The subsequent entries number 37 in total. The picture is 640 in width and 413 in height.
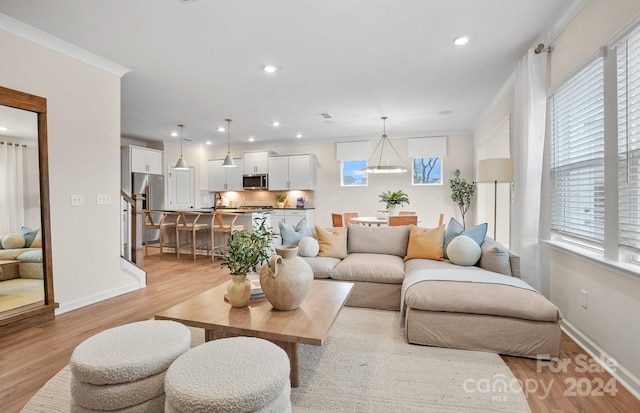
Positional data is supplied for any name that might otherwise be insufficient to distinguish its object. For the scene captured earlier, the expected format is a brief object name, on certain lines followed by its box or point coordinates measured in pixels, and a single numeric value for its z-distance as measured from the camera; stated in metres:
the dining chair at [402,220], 4.73
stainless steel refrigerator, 7.31
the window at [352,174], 7.69
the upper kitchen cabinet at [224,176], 8.35
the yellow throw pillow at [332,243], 3.77
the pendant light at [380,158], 5.55
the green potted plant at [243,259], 2.05
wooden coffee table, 1.69
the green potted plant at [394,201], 5.20
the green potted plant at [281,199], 8.23
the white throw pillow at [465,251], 3.14
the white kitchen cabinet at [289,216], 7.58
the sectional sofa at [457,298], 2.20
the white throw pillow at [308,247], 3.66
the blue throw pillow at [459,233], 3.32
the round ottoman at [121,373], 1.32
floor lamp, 3.49
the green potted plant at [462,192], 6.59
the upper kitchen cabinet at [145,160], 7.09
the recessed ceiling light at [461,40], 2.93
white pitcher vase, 1.93
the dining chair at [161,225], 6.14
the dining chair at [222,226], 5.80
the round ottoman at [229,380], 1.13
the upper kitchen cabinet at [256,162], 8.09
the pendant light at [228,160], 6.16
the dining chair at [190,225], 5.84
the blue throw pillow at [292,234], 3.85
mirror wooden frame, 2.75
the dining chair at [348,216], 6.12
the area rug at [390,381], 1.72
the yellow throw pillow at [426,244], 3.53
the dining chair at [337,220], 5.71
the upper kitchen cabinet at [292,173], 7.74
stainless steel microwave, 8.08
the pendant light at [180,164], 6.52
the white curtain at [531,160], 2.95
